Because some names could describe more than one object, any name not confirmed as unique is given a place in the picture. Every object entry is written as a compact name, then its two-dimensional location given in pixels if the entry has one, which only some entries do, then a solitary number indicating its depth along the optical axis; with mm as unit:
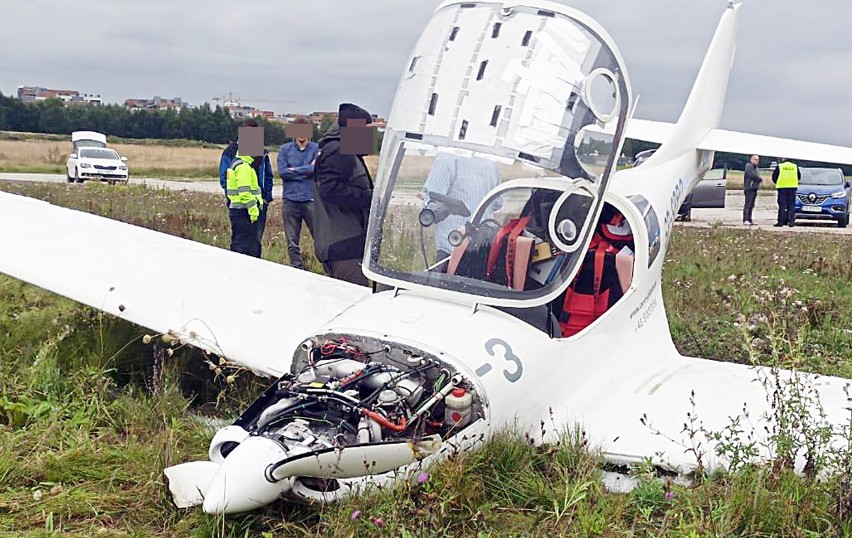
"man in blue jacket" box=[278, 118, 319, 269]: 9234
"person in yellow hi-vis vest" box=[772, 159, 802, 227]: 22875
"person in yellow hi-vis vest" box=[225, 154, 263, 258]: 9031
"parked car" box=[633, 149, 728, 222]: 25688
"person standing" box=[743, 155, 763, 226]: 22469
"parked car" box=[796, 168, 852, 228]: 23281
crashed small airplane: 3607
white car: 32875
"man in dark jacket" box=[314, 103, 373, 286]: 7266
